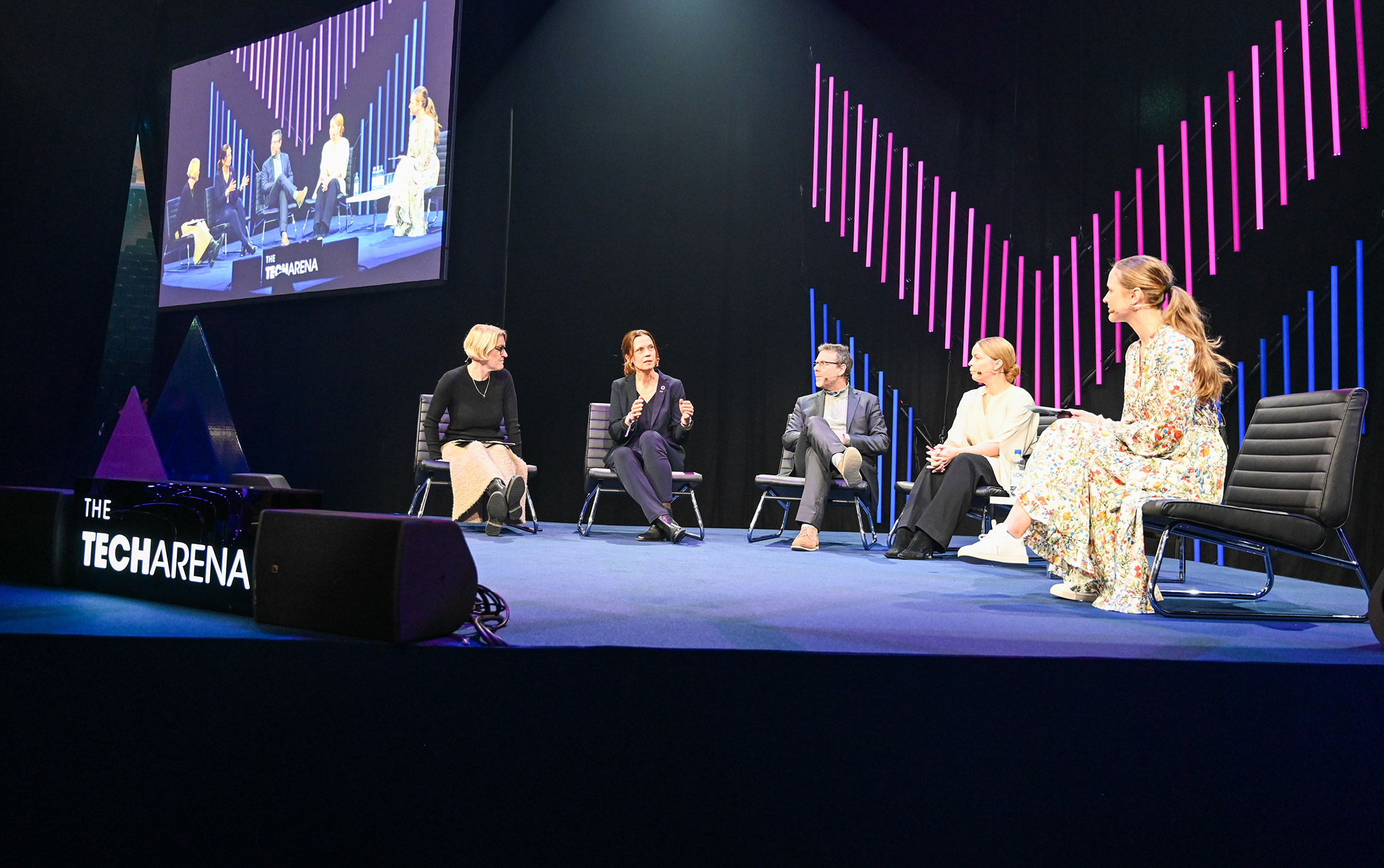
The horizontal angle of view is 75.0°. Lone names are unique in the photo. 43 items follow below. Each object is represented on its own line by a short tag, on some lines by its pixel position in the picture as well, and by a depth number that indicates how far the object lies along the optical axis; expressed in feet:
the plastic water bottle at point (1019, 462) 14.05
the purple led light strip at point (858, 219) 19.42
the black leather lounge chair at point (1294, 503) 8.03
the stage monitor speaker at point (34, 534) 6.82
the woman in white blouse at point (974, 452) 13.84
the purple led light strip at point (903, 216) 19.16
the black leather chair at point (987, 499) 13.94
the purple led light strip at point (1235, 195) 14.71
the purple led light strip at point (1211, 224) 15.10
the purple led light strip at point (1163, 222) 15.88
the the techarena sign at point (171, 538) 5.98
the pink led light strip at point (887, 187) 19.29
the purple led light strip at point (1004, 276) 18.21
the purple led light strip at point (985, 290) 18.35
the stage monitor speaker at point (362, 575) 5.10
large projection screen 19.97
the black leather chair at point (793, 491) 15.71
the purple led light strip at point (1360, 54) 12.99
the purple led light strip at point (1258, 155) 14.34
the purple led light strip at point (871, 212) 19.36
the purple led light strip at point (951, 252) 18.74
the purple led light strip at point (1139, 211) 16.35
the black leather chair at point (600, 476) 16.39
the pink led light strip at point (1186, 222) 15.46
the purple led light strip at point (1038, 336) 17.84
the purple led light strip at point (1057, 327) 17.56
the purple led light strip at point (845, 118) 19.45
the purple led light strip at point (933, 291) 18.86
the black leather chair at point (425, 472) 16.29
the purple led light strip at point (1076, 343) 17.20
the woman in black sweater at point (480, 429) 16.17
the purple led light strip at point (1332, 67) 13.29
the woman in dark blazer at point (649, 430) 15.93
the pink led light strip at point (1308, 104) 13.65
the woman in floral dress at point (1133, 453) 8.96
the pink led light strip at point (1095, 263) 17.08
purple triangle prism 23.79
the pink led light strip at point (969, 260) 18.52
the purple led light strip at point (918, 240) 19.06
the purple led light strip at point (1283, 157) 14.02
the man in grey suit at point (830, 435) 15.31
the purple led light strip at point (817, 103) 19.53
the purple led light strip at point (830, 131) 19.47
